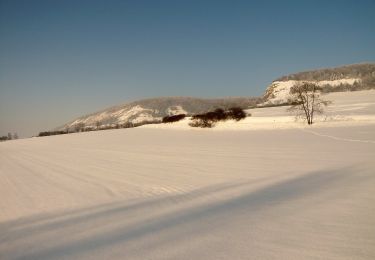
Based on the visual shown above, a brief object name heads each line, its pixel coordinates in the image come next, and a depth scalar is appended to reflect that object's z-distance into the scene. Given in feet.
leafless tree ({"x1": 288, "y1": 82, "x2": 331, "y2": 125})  154.30
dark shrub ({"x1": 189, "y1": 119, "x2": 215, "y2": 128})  179.63
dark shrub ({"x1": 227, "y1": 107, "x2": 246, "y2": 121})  190.29
